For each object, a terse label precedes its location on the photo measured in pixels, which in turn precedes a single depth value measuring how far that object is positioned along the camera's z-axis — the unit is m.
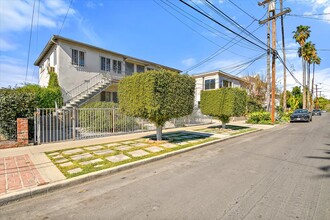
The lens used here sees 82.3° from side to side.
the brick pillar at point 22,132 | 7.52
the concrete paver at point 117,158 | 5.89
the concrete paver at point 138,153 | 6.52
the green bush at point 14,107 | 7.54
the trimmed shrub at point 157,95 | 7.78
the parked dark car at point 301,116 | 21.92
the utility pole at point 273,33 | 16.71
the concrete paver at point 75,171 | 4.84
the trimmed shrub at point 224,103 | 13.16
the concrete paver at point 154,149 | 7.29
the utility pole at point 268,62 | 18.62
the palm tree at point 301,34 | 33.15
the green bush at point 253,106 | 26.24
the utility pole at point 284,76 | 25.62
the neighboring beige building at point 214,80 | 28.12
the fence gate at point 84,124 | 8.47
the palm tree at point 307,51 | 35.19
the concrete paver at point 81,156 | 6.12
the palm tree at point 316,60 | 39.98
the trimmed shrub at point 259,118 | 19.65
